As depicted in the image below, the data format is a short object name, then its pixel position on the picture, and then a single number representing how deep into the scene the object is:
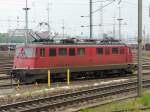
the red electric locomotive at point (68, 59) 28.05
